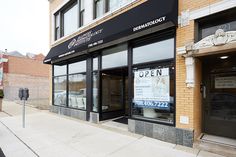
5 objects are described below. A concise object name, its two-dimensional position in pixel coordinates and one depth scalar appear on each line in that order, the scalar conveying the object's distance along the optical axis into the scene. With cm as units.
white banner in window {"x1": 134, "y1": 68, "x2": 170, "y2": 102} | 441
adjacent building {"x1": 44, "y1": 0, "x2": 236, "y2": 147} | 383
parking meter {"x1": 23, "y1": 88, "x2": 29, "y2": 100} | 599
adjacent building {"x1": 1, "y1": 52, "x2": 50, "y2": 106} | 2145
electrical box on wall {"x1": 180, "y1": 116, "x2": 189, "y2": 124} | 391
